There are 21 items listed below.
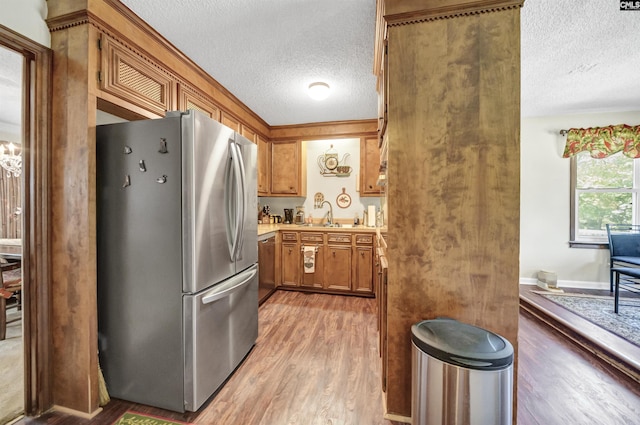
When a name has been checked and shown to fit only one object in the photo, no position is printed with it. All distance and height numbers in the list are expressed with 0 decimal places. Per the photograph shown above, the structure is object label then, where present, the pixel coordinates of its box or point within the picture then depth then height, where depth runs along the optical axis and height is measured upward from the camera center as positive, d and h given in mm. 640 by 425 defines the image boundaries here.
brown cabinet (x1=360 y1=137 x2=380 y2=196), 3893 +711
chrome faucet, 4344 -88
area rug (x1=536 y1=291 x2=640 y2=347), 2414 -1130
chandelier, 1713 +361
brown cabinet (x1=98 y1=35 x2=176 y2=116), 1605 +923
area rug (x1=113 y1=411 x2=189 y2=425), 1468 -1237
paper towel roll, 3969 -95
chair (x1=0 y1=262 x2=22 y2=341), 2117 -657
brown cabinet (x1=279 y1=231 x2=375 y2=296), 3566 -762
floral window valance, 3441 +972
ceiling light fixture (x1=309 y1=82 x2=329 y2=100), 2670 +1287
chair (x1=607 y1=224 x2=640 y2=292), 3213 -478
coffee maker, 4402 -90
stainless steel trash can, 1095 -748
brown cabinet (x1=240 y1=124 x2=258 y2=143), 3374 +1083
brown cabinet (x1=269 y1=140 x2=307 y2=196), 4156 +687
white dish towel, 3689 -719
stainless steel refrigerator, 1507 -303
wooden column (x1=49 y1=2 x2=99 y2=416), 1518 -51
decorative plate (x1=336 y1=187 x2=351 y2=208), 4305 +170
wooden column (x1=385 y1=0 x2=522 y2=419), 1345 +217
